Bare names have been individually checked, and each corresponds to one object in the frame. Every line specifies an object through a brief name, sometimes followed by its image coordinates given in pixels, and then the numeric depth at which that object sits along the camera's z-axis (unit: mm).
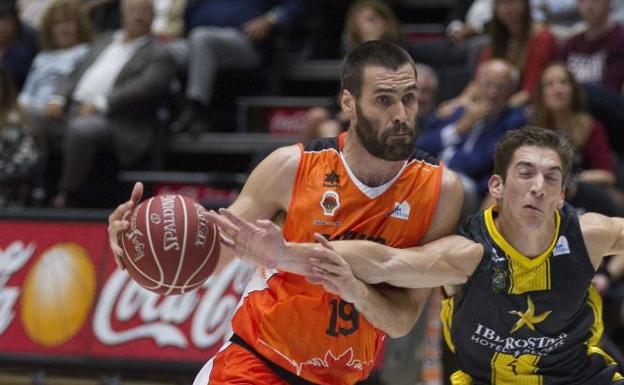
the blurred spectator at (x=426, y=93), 15617
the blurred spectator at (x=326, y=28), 19562
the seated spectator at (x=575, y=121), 14234
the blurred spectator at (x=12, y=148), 17234
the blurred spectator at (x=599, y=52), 15906
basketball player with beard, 8648
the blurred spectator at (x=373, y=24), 16344
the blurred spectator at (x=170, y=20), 19156
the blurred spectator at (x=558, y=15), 17344
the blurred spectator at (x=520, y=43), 15656
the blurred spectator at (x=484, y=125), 14328
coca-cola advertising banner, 14594
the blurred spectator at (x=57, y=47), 18719
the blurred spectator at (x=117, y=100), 17297
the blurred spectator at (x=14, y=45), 19922
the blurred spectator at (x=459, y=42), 17578
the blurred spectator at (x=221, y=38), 17828
